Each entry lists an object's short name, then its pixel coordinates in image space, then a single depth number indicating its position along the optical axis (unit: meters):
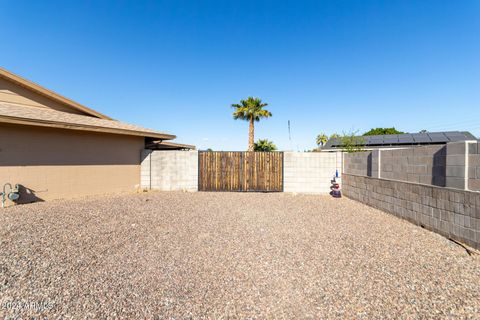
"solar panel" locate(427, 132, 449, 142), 21.48
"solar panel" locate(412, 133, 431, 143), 21.61
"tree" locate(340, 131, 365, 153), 12.12
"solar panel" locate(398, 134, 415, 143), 22.24
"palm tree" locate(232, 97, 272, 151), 18.91
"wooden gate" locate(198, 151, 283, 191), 9.12
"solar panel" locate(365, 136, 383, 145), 23.03
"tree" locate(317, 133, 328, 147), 41.56
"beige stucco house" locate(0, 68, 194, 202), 6.29
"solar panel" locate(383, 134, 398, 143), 23.02
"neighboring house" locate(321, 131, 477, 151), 21.52
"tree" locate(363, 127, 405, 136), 40.53
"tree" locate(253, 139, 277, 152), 22.46
